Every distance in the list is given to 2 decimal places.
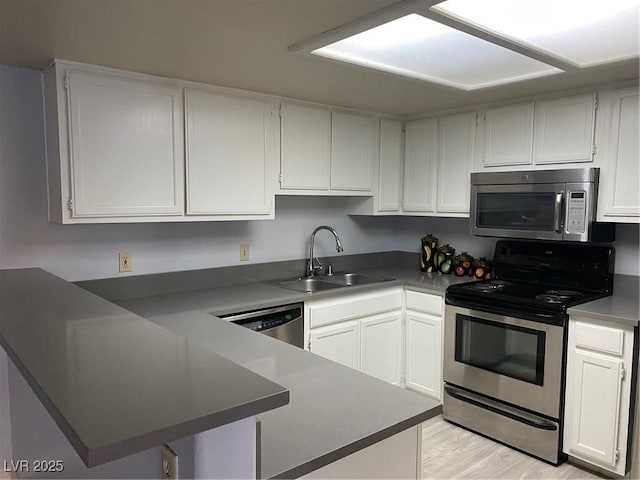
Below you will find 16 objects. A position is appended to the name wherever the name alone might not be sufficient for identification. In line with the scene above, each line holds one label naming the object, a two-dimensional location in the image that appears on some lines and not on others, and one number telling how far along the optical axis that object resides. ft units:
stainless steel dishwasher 8.37
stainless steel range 8.39
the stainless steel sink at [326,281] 10.74
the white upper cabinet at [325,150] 9.87
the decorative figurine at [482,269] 11.17
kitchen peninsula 2.30
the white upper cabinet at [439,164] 10.82
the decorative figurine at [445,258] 11.97
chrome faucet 11.35
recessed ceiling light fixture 5.16
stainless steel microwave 8.70
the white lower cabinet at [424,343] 10.36
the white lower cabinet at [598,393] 7.68
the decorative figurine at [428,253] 12.27
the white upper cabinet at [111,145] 7.18
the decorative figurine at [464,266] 11.48
